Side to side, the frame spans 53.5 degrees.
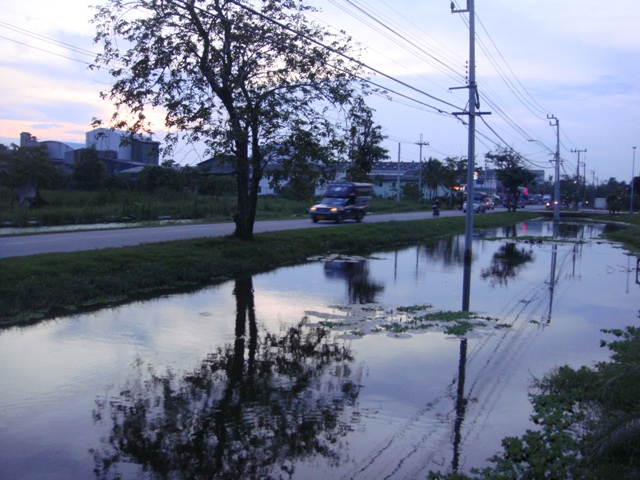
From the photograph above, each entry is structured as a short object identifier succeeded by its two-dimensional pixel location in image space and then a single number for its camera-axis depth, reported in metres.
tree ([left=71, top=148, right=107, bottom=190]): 47.25
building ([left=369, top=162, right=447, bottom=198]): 93.44
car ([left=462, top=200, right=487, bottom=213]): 68.50
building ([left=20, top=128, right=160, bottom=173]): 53.66
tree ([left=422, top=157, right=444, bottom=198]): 91.11
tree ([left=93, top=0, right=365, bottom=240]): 18.14
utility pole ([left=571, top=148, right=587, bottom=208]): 93.56
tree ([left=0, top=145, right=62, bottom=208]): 36.59
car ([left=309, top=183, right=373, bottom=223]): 37.97
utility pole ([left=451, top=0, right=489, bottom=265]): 24.00
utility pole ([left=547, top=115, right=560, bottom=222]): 59.62
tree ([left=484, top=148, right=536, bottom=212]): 66.56
